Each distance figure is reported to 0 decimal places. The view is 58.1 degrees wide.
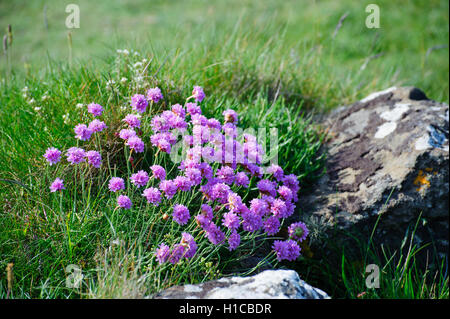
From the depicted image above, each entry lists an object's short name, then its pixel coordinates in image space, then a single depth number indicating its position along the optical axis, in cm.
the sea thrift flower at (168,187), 236
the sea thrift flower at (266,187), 263
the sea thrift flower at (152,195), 233
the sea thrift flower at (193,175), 242
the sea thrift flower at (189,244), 224
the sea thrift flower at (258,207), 245
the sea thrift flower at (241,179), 262
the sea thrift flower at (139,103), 273
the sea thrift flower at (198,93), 288
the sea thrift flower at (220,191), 246
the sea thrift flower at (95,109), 268
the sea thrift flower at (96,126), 257
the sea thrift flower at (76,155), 241
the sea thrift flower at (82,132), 251
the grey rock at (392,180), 314
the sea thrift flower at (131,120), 263
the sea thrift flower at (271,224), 259
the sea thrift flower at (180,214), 233
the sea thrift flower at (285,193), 267
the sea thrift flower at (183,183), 237
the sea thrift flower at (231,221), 237
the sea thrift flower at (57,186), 237
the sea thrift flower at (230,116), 290
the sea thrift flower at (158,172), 242
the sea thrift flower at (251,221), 245
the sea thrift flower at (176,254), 227
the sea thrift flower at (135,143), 251
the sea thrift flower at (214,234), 238
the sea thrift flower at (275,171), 278
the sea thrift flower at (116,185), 238
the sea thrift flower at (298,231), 265
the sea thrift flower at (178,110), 275
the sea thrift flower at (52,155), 242
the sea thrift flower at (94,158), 246
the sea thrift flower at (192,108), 286
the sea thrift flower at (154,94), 284
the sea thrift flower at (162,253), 226
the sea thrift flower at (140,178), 243
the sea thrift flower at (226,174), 258
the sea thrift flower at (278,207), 255
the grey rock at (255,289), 197
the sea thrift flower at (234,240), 246
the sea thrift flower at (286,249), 256
